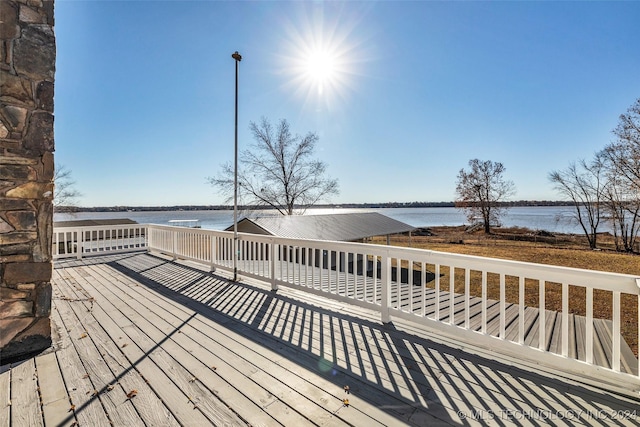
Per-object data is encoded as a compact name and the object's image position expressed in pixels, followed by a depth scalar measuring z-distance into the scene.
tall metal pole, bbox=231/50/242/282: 4.94
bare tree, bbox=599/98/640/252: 14.51
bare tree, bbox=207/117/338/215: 20.39
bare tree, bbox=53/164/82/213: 19.55
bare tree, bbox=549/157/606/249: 21.08
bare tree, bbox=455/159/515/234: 29.80
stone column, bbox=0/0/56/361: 2.43
